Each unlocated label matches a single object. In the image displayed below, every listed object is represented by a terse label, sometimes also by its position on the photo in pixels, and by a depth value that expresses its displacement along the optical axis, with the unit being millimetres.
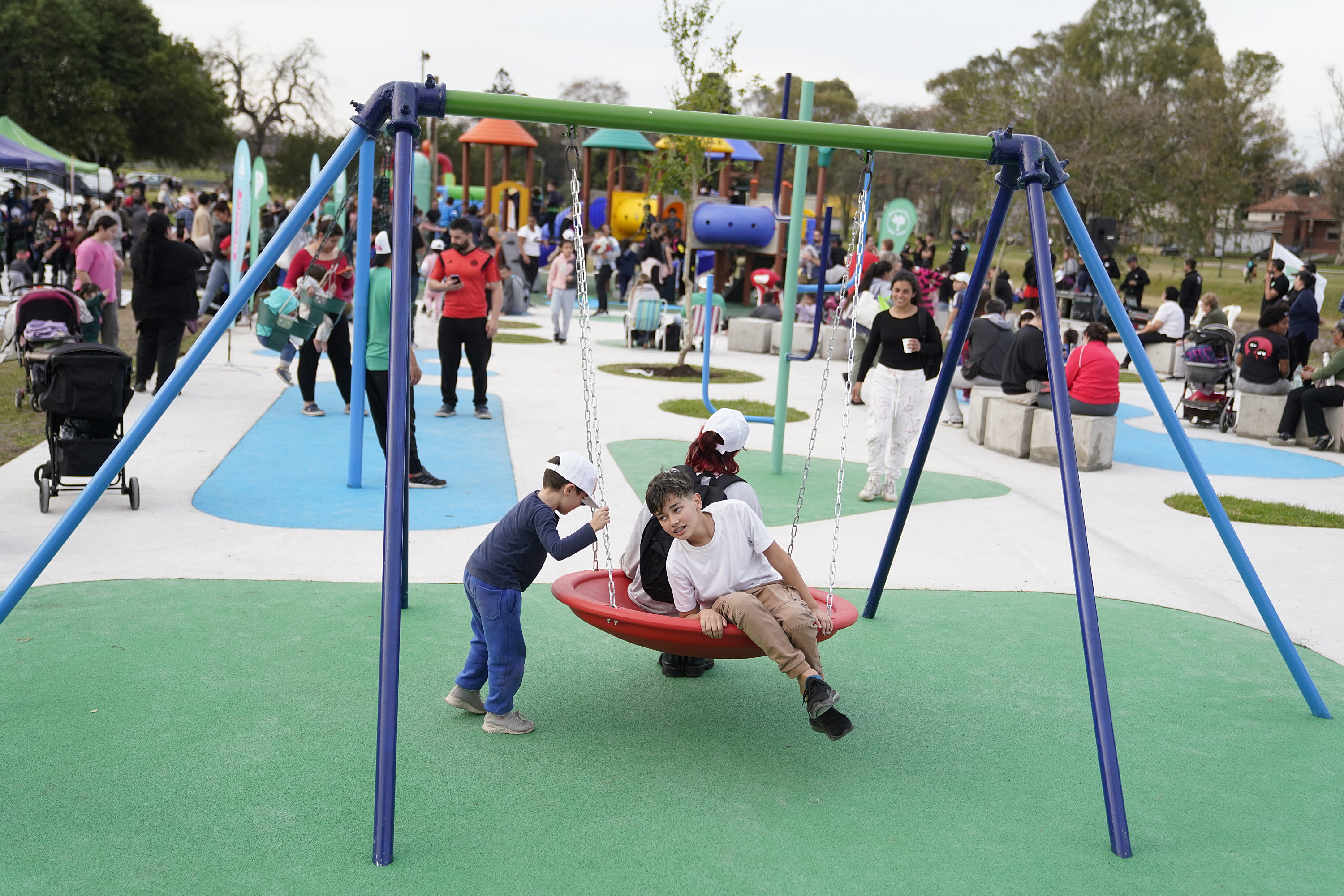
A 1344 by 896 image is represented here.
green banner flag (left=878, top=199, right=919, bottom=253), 18438
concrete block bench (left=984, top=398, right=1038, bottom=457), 10727
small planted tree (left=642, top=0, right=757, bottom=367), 14383
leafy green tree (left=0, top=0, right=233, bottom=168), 46562
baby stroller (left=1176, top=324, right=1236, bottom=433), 13156
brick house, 68812
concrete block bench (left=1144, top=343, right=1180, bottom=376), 18031
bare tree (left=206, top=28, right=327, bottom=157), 66250
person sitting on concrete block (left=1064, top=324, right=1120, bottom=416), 10367
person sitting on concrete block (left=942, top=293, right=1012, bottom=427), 12648
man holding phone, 9922
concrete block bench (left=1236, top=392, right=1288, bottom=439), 12602
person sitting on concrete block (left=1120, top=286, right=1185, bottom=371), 17812
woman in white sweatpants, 8148
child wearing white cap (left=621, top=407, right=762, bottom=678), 4469
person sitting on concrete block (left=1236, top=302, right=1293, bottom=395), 12469
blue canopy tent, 26250
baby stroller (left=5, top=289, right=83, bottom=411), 8070
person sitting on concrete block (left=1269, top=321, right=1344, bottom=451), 12000
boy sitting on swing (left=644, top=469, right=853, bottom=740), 3924
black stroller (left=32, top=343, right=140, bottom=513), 6781
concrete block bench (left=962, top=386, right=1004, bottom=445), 11445
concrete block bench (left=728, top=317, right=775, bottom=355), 18375
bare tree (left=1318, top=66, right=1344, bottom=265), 36656
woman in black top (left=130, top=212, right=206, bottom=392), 10133
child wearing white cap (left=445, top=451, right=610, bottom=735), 4070
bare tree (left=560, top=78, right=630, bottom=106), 64312
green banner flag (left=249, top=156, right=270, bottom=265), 14242
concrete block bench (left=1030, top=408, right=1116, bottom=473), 10281
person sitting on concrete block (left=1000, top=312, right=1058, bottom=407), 10961
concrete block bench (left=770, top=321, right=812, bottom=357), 17953
